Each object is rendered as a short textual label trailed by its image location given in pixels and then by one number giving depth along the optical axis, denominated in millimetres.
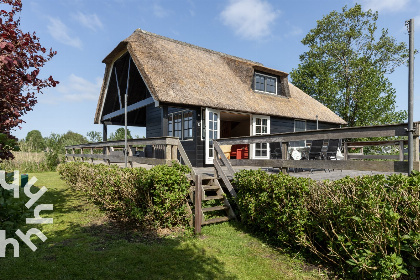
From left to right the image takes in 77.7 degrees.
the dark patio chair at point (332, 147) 8817
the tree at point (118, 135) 30962
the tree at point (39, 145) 20097
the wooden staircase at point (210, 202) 5824
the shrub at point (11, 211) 1852
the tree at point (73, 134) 64788
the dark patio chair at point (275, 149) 8953
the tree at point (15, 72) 3207
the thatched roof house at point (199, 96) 10633
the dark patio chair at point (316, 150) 8180
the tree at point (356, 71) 22812
